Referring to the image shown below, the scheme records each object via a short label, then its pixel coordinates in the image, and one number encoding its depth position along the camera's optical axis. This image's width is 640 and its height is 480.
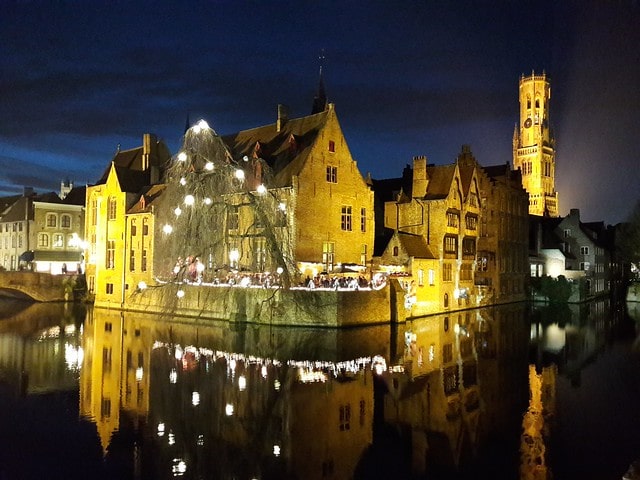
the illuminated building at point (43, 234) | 69.62
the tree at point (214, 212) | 34.69
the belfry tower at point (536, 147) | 143.88
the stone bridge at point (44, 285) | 57.78
